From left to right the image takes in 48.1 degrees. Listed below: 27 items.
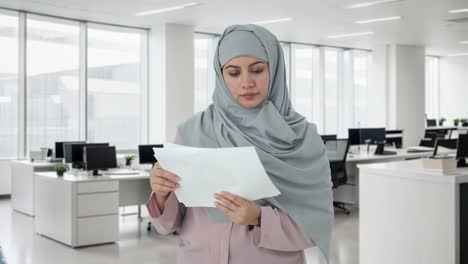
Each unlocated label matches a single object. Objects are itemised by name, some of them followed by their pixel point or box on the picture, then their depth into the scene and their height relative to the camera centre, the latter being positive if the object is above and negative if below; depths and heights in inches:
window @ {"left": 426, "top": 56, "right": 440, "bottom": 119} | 726.4 +67.9
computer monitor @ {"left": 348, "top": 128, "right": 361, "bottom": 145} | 355.9 -1.2
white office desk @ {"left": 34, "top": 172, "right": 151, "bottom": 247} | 237.1 -34.1
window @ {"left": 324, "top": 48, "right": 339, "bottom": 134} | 597.0 +50.8
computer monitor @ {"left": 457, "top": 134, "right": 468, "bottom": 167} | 168.9 -5.4
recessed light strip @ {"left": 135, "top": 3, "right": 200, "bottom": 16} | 364.0 +90.9
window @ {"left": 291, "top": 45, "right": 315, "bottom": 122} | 562.6 +61.7
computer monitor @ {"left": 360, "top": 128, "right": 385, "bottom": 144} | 355.6 +0.2
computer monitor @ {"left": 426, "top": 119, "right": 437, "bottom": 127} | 641.6 +16.4
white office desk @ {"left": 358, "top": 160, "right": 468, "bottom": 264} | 144.4 -23.4
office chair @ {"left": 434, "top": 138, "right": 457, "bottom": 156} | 270.2 -3.9
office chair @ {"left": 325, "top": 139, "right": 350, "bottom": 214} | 300.8 -13.9
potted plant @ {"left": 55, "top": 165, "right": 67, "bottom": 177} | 256.8 -17.2
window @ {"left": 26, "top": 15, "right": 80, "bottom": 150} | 400.2 +42.5
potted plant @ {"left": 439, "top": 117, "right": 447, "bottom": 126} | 677.9 +19.3
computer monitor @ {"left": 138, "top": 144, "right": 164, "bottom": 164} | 277.8 -10.1
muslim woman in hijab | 56.1 -3.6
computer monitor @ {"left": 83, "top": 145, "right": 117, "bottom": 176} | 255.3 -11.2
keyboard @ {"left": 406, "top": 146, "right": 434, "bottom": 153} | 360.1 -9.7
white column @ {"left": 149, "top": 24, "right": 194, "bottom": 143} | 436.1 +48.9
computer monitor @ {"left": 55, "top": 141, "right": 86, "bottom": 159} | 331.0 -9.5
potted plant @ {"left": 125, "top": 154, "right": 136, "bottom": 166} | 309.3 -14.2
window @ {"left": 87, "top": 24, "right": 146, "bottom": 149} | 436.1 +41.8
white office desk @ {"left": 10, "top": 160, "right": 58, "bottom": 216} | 321.7 -30.1
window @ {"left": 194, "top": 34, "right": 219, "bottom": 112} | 488.1 +62.3
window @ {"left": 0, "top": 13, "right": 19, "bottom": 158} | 386.0 +37.0
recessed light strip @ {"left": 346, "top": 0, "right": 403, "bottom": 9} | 352.5 +90.7
